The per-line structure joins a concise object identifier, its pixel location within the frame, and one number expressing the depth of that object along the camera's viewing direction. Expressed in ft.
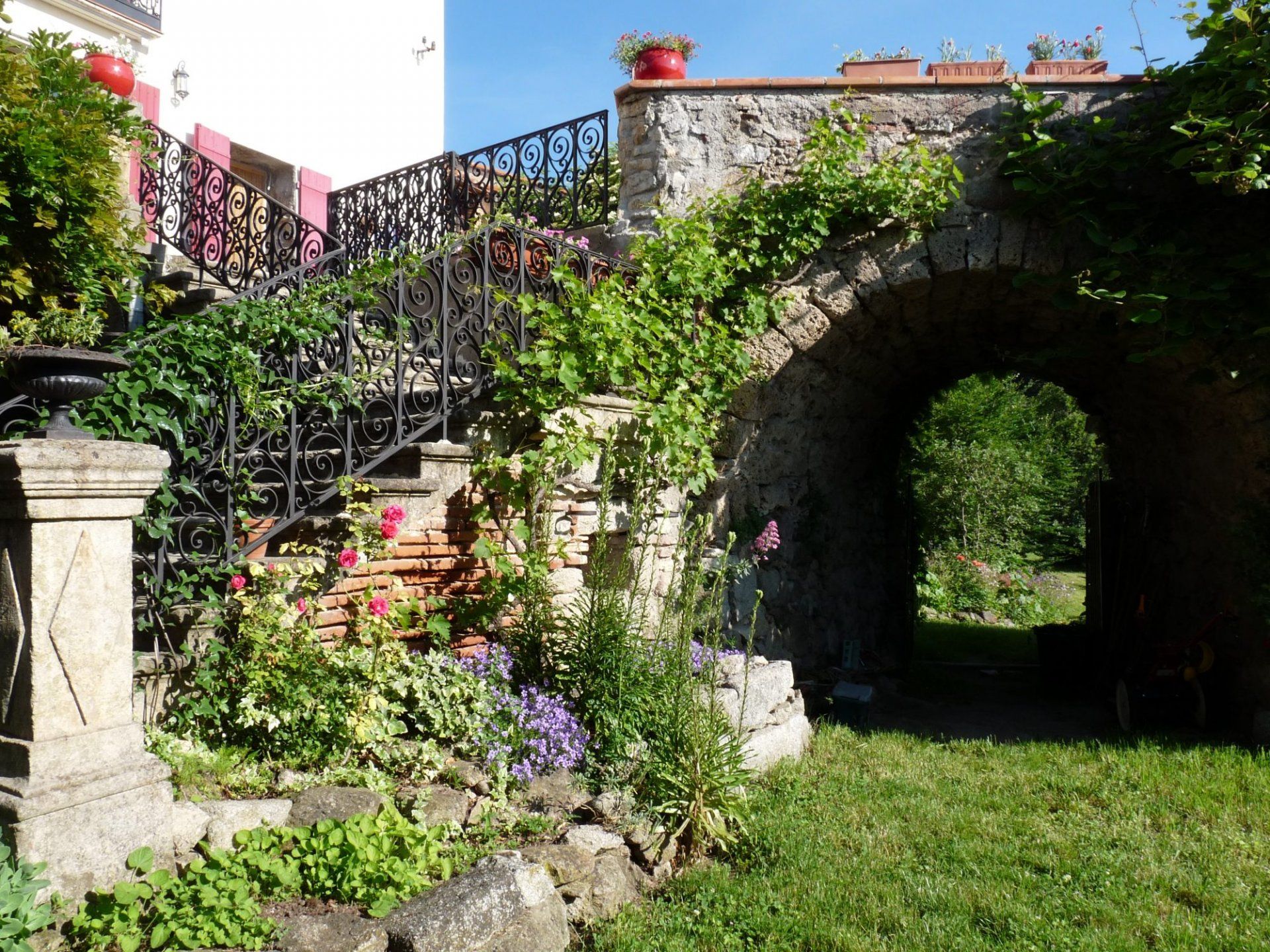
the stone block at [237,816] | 8.90
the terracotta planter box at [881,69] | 19.89
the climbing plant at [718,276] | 16.43
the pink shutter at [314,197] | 32.89
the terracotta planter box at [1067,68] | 18.80
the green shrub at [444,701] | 11.65
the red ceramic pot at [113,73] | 22.23
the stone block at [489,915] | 8.22
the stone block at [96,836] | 7.49
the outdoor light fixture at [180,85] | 30.07
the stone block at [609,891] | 10.11
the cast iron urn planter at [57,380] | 8.26
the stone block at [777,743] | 14.60
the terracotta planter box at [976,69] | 19.25
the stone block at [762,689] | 14.98
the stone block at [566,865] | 10.11
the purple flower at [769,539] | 15.65
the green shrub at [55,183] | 13.94
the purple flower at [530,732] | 11.64
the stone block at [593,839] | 10.84
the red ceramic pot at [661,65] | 20.45
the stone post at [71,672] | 7.57
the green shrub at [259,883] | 7.55
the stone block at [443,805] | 10.22
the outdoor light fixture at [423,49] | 40.04
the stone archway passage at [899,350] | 19.10
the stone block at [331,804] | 9.46
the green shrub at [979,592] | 39.96
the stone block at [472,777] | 11.11
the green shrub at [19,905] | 6.77
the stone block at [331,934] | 7.80
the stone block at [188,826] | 8.61
